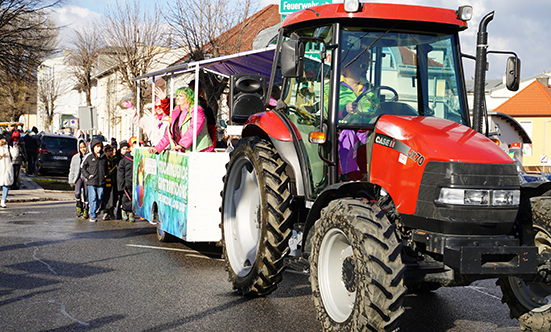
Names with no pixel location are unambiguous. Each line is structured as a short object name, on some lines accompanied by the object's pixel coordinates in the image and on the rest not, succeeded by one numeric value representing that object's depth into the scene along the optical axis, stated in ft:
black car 88.58
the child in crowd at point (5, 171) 50.72
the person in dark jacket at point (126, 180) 43.57
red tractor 13.93
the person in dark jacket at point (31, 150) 90.79
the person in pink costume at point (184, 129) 29.48
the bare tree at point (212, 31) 80.74
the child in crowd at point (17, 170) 63.45
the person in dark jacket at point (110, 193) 44.52
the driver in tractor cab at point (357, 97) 16.98
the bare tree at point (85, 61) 161.00
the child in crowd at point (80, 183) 45.14
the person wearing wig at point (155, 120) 36.29
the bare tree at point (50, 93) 206.59
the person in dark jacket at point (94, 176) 43.09
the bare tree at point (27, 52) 66.39
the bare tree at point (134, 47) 113.50
